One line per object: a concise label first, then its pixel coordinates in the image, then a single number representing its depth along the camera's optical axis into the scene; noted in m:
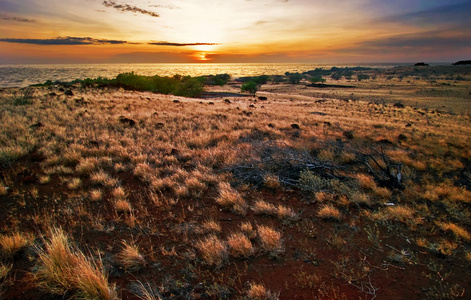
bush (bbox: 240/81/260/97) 58.53
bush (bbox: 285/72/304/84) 94.66
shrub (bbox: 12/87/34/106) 17.06
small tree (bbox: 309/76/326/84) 88.88
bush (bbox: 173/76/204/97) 48.09
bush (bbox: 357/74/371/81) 88.03
